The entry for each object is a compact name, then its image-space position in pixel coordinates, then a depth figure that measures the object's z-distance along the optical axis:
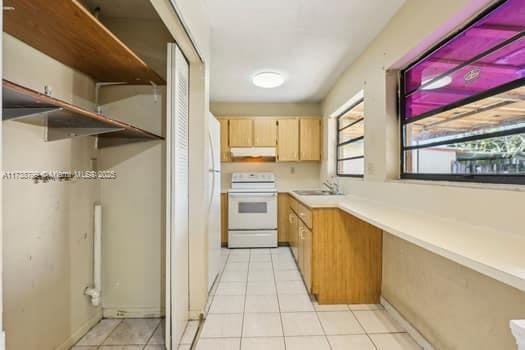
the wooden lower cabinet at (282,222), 4.52
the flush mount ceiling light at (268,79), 3.15
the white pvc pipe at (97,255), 2.07
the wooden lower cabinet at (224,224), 4.40
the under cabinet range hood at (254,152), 4.41
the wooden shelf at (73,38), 1.19
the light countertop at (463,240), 0.90
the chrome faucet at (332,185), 3.66
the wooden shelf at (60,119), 1.07
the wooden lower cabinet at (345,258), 2.45
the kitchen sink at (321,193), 3.64
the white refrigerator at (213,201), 2.55
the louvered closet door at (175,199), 1.74
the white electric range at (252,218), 4.27
